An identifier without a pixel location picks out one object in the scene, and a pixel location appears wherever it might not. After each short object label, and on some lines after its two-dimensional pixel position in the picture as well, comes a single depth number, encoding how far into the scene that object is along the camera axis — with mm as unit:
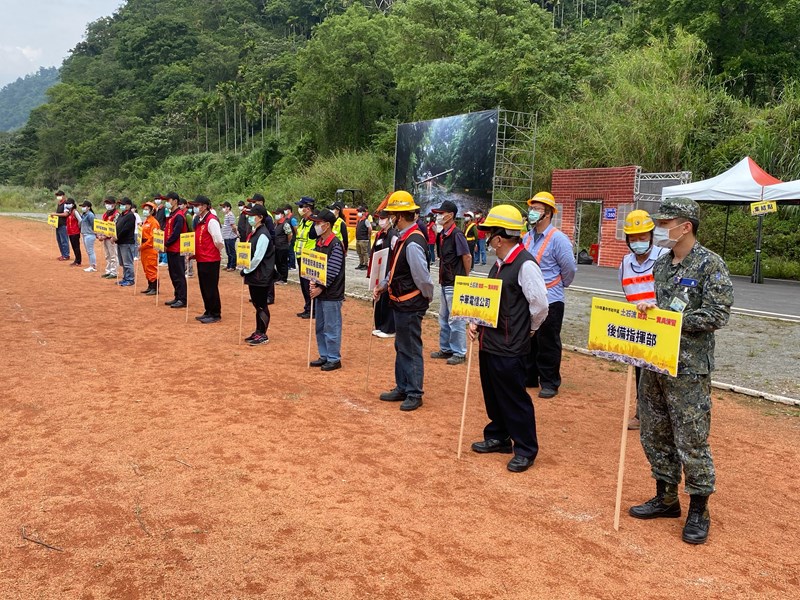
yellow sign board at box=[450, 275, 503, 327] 4707
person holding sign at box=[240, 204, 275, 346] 8523
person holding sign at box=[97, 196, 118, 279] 14711
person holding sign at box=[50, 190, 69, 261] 17069
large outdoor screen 26547
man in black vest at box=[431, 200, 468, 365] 7922
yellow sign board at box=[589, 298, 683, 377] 3566
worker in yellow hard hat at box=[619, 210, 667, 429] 5387
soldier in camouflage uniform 3584
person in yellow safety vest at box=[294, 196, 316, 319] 8211
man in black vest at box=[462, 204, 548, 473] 4680
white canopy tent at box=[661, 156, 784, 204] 15328
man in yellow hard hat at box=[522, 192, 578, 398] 6367
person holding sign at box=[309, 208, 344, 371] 7359
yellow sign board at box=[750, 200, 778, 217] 14859
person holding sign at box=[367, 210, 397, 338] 9969
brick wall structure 20531
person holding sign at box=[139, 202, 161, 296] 12188
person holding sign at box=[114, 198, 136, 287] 13078
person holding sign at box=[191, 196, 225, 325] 9656
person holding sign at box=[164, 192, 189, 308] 10867
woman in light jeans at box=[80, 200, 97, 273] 15805
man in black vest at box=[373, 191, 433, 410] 6074
